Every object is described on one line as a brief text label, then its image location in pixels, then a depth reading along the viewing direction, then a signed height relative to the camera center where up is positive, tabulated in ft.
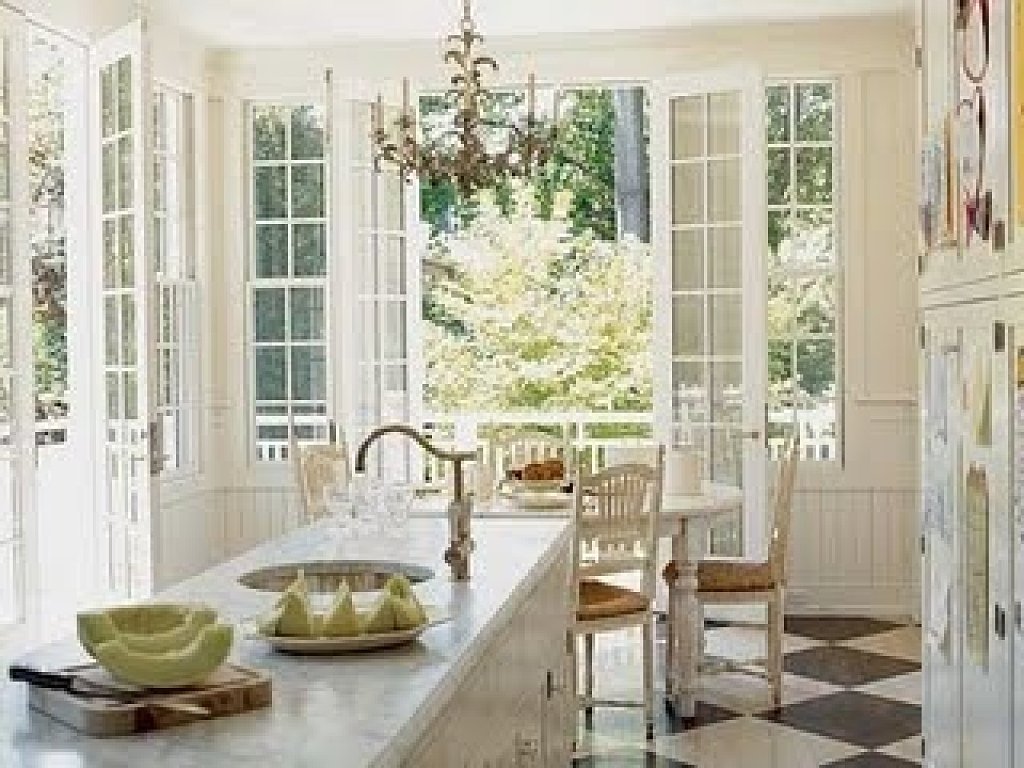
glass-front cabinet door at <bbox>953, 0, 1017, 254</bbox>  7.73 +1.46
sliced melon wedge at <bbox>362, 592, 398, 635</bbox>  6.67 -1.10
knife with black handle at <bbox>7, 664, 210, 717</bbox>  5.39 -1.18
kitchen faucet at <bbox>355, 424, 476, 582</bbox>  8.68 -0.81
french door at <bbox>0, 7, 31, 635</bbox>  15.90 +0.30
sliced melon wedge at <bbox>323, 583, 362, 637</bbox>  6.63 -1.11
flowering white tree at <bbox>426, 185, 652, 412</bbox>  39.91 +1.73
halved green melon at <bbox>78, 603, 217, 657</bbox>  5.73 -1.01
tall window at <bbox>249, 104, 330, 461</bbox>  24.17 +1.76
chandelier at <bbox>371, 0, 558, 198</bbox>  17.63 +2.88
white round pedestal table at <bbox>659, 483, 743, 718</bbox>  17.38 -2.72
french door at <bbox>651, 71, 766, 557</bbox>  22.11 +1.55
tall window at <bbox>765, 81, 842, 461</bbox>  23.38 +1.84
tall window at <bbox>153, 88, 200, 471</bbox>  22.47 +1.66
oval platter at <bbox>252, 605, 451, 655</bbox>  6.52 -1.19
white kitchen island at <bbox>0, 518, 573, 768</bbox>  5.05 -1.27
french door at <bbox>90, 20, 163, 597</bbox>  17.84 +0.96
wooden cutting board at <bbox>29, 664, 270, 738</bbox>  5.25 -1.21
